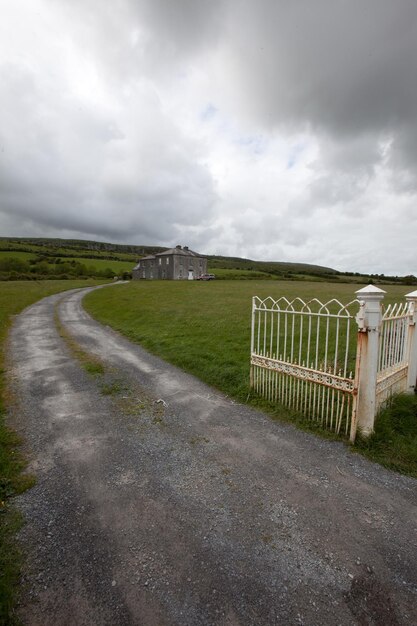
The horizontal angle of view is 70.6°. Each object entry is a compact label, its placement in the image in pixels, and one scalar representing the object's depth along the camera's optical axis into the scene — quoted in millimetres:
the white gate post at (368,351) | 4816
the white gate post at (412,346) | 6203
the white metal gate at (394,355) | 5453
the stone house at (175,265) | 73875
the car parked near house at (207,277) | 65175
